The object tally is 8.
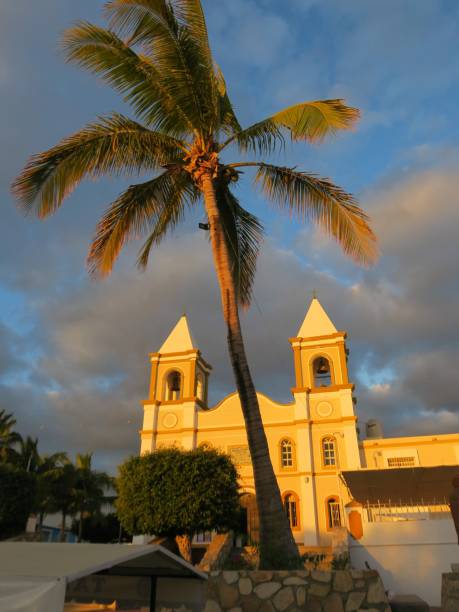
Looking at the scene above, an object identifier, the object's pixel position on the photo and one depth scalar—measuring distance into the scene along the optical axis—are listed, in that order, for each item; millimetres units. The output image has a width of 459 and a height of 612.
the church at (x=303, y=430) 25578
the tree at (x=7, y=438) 30320
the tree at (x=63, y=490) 33031
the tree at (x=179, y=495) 17094
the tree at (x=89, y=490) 35562
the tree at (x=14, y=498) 20859
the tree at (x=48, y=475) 31719
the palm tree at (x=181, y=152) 9039
